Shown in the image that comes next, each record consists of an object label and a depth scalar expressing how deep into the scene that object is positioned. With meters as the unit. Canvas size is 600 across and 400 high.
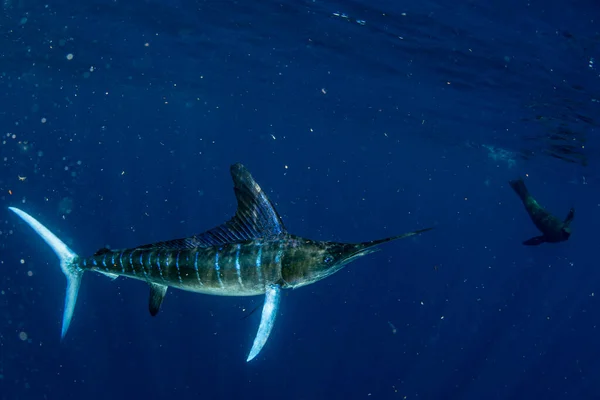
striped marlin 3.88
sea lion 11.23
